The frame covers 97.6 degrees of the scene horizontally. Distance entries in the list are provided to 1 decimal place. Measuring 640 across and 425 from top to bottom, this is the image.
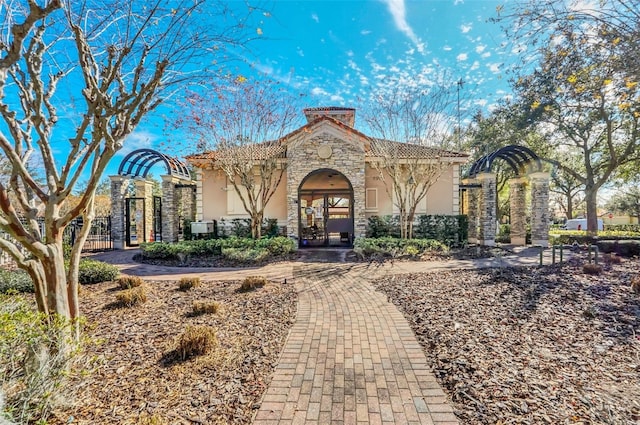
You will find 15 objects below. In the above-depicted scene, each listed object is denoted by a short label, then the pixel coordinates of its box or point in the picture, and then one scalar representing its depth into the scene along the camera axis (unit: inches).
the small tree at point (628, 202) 1173.7
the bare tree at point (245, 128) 422.3
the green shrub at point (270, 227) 539.8
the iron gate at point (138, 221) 536.7
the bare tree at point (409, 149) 454.9
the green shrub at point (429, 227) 530.9
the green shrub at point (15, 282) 225.9
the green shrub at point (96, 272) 260.5
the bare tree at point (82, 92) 113.7
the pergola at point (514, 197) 501.0
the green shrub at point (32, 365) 83.4
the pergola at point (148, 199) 518.9
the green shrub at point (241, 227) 547.5
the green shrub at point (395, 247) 404.5
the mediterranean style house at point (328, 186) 498.6
